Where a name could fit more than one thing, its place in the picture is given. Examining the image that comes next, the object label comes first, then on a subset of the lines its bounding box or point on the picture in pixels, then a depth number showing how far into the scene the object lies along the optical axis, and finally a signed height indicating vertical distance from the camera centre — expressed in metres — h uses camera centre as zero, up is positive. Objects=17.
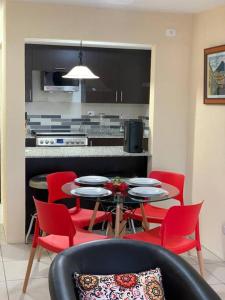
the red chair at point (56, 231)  2.40 -0.81
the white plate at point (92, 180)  2.96 -0.55
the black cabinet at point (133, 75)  5.21 +0.60
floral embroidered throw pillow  1.65 -0.82
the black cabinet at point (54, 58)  4.93 +0.79
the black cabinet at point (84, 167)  3.66 -0.56
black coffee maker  3.67 -0.20
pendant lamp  3.26 +0.38
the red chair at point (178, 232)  2.45 -0.82
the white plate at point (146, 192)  2.68 -0.59
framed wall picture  3.22 +0.39
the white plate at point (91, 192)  2.63 -0.58
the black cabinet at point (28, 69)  4.88 +0.62
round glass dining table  2.59 -0.62
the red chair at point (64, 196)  3.04 -0.75
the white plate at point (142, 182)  2.96 -0.56
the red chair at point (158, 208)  3.05 -0.84
